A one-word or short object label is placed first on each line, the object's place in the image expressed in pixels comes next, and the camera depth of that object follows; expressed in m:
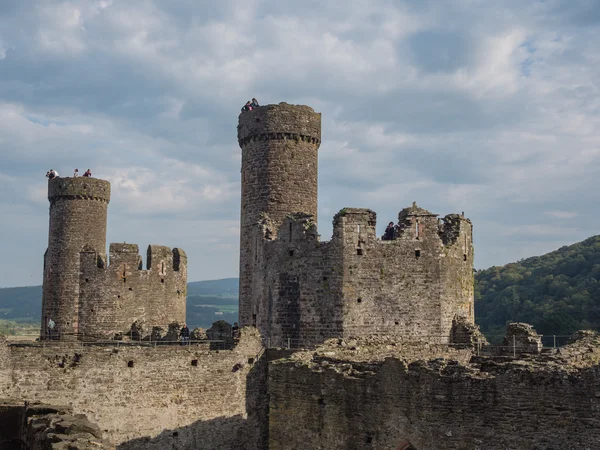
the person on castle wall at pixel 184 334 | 27.24
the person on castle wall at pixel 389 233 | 24.73
